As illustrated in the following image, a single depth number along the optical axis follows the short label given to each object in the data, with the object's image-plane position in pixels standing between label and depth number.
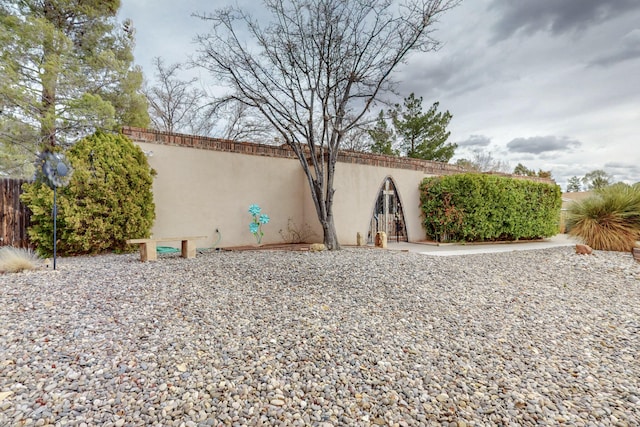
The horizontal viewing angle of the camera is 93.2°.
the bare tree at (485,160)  25.08
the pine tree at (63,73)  8.52
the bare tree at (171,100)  14.00
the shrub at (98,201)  5.41
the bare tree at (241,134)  13.14
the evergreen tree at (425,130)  18.03
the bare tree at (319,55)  6.52
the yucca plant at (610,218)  6.56
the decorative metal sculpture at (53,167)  4.55
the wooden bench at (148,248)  5.04
